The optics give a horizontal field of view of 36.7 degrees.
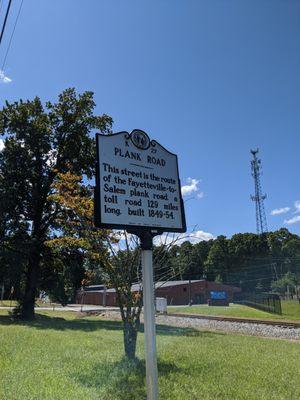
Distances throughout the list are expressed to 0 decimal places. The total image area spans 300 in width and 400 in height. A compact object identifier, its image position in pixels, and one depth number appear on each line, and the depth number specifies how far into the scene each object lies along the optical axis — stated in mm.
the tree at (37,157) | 29547
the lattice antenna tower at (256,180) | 64812
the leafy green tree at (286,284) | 74125
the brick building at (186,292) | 70812
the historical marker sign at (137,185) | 4823
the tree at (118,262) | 10453
